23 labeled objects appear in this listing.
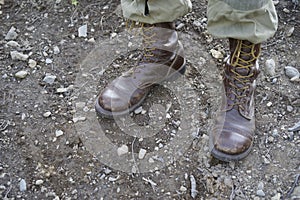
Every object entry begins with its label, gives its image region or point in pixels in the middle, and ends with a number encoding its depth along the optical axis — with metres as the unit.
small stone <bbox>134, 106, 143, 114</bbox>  2.18
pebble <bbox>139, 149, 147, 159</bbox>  2.03
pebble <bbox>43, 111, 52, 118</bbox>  2.22
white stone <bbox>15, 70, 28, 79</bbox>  2.40
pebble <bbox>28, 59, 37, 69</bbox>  2.47
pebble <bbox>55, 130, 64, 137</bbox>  2.14
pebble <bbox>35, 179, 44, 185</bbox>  1.96
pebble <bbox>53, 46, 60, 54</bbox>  2.53
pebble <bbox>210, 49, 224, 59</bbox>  2.42
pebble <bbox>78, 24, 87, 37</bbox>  2.61
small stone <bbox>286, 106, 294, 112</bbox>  2.17
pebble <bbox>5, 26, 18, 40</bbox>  2.62
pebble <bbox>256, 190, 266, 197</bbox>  1.87
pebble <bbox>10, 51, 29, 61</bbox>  2.50
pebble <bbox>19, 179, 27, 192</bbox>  1.95
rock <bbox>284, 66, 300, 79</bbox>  2.30
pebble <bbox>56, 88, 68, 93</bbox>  2.34
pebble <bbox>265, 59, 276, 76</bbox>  2.33
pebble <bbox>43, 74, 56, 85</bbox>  2.37
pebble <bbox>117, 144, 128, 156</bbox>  2.04
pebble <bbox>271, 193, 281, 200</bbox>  1.86
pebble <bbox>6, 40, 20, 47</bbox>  2.58
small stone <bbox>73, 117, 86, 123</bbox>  2.19
